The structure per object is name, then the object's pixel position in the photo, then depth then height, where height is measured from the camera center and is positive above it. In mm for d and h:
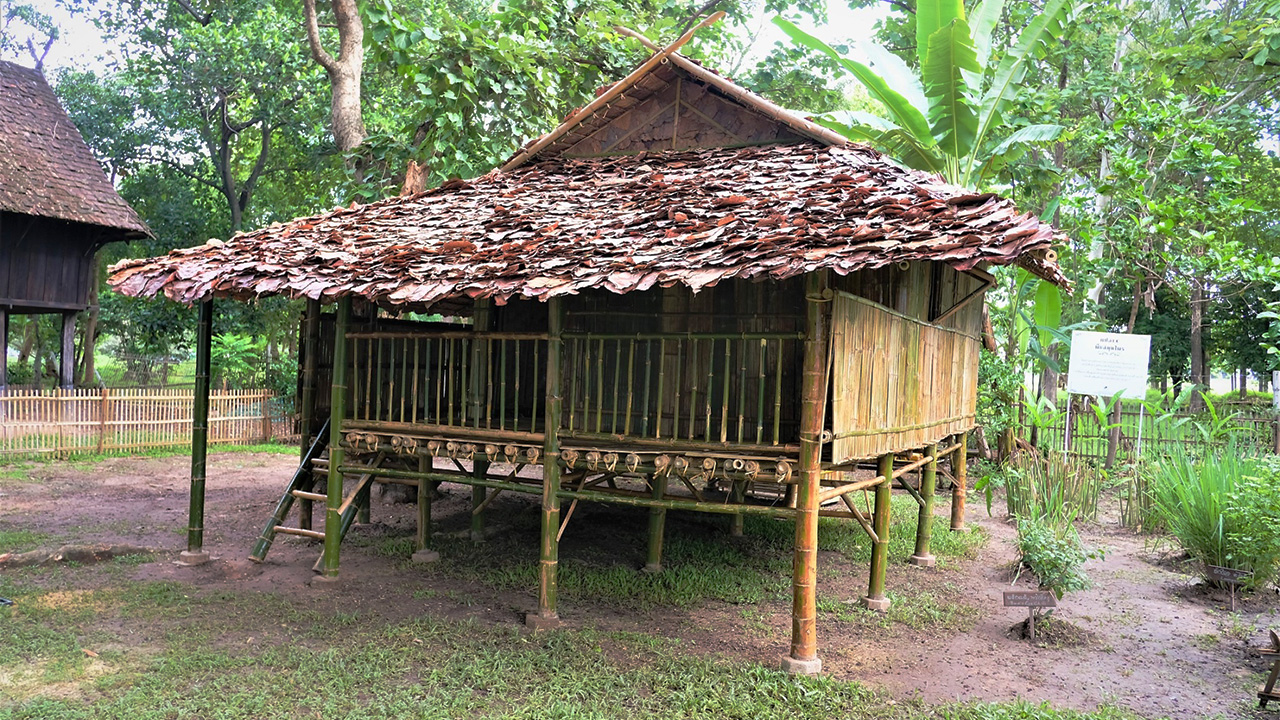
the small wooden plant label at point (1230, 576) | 8062 -1844
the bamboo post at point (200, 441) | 8383 -969
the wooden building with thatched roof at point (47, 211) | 15539 +2331
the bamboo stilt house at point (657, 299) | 5559 +449
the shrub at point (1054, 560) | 7152 -1556
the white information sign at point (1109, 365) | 12320 +182
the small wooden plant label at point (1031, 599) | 6727 -1783
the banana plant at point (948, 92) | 9758 +3430
